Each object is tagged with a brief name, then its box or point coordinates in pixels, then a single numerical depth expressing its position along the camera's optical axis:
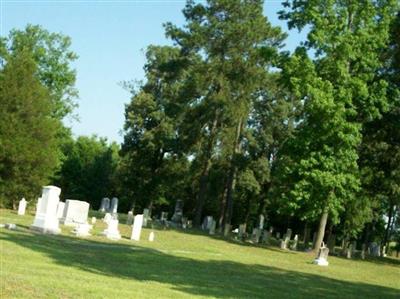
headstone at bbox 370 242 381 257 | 51.20
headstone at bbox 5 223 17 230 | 20.63
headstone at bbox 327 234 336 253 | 38.94
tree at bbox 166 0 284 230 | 40.84
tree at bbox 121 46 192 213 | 52.25
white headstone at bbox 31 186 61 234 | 21.50
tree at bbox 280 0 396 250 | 30.20
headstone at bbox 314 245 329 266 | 25.88
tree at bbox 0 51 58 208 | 33.78
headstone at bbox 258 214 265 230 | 44.28
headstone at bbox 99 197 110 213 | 50.14
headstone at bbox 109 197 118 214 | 47.44
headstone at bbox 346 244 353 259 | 36.56
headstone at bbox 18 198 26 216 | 29.55
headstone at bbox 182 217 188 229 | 41.50
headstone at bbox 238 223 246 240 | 37.82
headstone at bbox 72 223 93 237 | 22.31
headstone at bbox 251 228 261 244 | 37.81
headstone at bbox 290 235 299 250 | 37.17
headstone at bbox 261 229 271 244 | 39.84
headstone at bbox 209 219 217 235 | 38.46
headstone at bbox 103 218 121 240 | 23.36
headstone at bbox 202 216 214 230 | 41.88
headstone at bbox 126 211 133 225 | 35.09
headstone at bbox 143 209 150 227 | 36.08
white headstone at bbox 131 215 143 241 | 24.27
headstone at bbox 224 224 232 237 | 40.14
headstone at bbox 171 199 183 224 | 44.46
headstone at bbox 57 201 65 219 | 27.53
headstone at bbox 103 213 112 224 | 31.66
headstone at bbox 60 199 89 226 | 26.90
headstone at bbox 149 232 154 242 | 24.87
